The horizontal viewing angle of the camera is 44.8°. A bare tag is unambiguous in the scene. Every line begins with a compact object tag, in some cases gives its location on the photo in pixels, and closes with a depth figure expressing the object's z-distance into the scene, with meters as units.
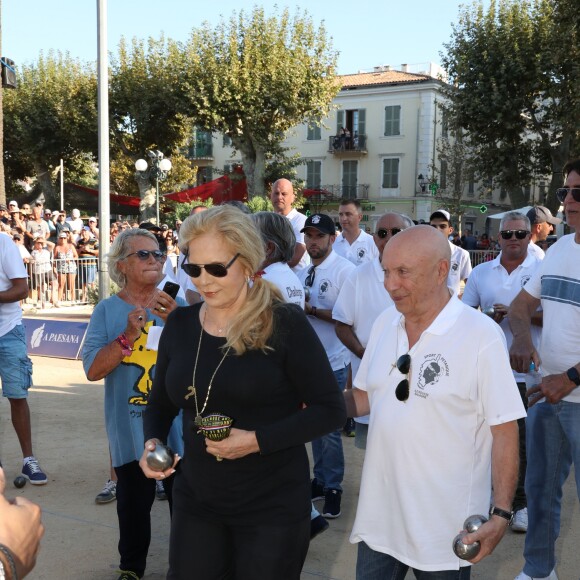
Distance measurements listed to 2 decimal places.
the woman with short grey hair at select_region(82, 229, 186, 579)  3.69
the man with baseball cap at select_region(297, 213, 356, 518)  5.24
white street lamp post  24.06
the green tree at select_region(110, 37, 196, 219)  31.81
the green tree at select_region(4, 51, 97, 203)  34.49
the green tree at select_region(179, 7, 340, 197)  29.58
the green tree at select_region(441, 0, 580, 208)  26.83
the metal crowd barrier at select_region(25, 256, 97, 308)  15.95
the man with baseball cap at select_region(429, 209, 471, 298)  7.34
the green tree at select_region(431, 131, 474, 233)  42.16
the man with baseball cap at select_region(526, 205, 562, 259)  6.29
